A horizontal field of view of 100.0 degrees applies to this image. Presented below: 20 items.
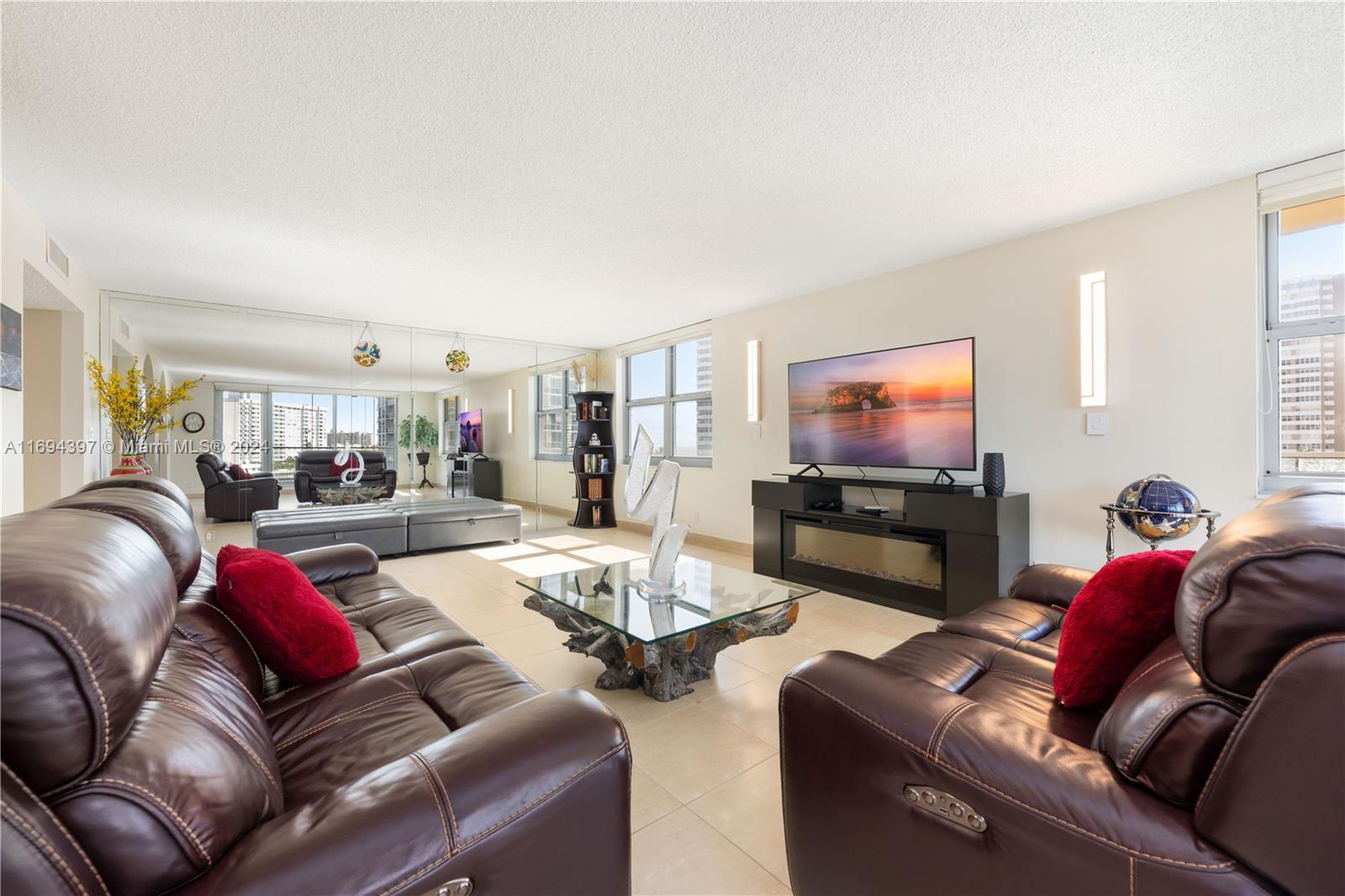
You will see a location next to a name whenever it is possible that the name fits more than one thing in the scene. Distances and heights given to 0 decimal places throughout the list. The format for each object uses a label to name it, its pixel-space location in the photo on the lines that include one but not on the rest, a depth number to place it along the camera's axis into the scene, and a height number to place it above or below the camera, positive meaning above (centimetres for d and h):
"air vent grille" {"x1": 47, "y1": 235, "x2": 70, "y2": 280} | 347 +124
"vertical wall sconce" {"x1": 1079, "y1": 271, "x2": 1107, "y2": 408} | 327 +63
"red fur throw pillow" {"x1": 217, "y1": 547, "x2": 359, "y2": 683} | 146 -45
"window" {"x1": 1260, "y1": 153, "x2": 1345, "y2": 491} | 271 +56
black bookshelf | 702 -14
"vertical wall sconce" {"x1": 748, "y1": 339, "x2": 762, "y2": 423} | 529 +64
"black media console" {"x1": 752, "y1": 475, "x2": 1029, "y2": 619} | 334 -65
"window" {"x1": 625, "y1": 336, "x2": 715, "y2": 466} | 618 +59
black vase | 342 -15
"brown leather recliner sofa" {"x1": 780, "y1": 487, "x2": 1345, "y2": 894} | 70 -50
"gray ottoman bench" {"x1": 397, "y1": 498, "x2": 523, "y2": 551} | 530 -71
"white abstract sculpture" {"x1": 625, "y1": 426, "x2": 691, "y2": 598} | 261 -31
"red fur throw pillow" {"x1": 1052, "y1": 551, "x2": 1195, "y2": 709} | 118 -38
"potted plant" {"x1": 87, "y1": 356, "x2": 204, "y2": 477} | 398 +35
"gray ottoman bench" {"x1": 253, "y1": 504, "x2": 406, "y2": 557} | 449 -65
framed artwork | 284 +53
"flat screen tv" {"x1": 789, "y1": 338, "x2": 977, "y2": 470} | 363 +29
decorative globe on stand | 271 -30
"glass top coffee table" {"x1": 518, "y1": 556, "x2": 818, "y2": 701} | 221 -67
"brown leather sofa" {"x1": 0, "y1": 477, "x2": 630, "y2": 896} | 58 -46
